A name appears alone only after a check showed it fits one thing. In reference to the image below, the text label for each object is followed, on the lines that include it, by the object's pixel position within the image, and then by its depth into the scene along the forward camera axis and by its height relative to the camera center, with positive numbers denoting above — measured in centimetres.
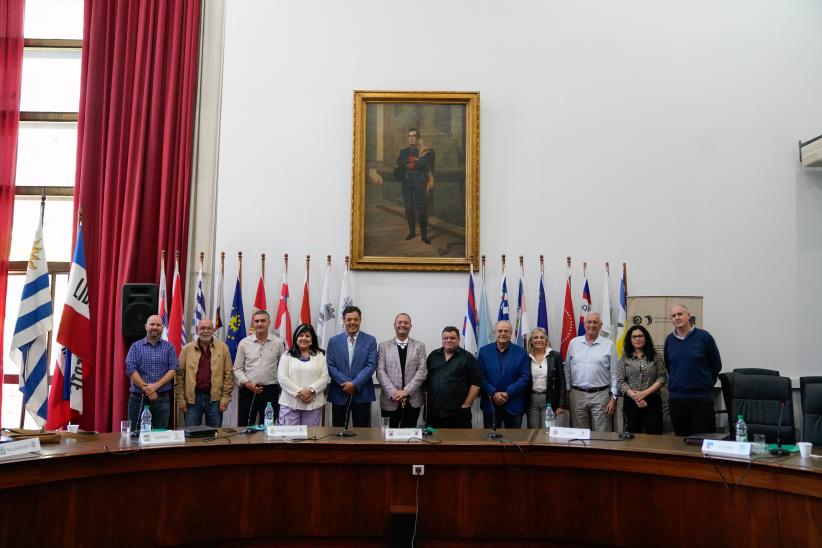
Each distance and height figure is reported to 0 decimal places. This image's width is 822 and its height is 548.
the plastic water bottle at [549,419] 418 -67
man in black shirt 518 -57
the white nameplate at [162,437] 358 -72
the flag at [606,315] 625 +0
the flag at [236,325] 623 -16
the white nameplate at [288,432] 388 -72
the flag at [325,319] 635 -9
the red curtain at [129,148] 654 +160
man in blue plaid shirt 518 -52
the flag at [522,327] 623 -13
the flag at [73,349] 541 -36
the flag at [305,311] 630 -2
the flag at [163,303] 625 +3
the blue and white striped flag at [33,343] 518 -31
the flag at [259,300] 633 +8
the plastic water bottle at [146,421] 376 -66
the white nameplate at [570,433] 390 -70
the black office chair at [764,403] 430 -56
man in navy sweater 505 -45
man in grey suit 538 -50
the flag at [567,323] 626 -8
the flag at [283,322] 626 -13
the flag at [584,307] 627 +7
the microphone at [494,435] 391 -73
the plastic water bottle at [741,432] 361 -62
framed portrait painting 646 +129
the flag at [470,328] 612 -14
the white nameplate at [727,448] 331 -67
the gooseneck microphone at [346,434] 394 -74
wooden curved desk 334 -96
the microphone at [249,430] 408 -75
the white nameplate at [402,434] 385 -72
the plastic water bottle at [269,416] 414 -68
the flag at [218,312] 626 -5
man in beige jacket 532 -59
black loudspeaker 564 -1
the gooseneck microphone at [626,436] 396 -72
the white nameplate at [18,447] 312 -69
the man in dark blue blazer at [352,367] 540 -46
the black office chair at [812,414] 404 -58
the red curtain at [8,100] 689 +215
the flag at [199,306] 623 +0
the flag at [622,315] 623 +0
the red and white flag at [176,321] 617 -14
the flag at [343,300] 632 +9
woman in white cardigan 510 -54
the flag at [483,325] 625 -12
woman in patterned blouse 516 -51
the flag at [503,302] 623 +10
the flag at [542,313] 629 +1
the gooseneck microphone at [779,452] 339 -68
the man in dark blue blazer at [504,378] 525 -52
